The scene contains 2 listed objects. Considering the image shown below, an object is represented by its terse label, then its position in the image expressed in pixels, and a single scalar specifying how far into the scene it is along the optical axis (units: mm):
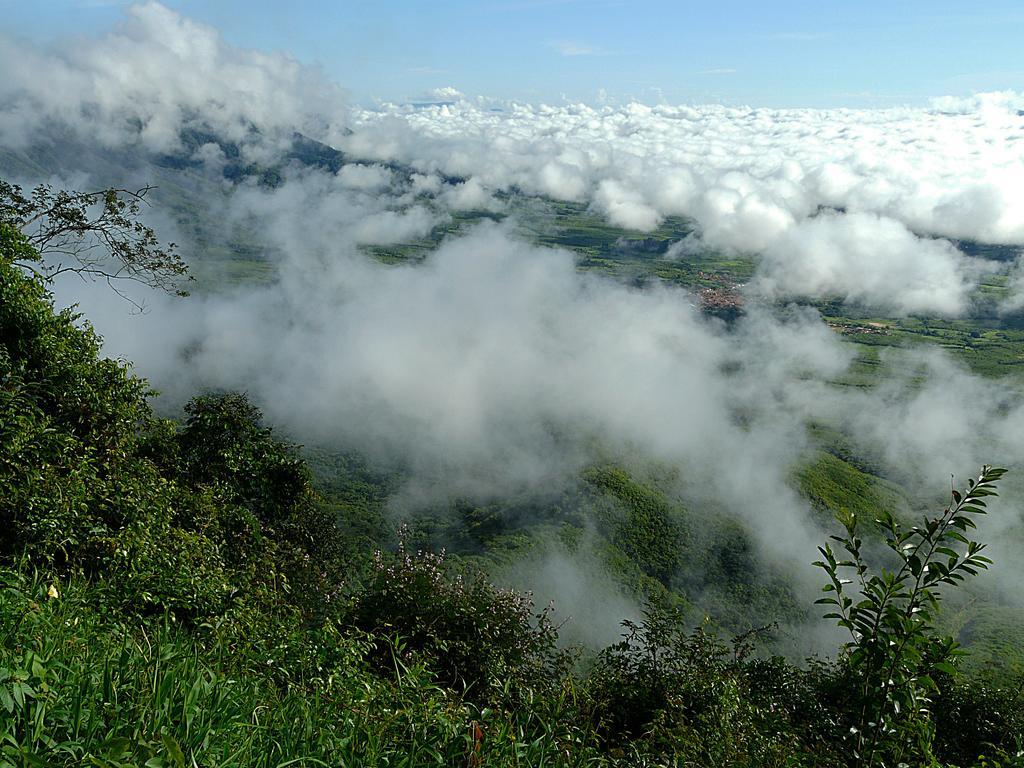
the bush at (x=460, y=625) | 14562
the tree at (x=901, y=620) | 4051
